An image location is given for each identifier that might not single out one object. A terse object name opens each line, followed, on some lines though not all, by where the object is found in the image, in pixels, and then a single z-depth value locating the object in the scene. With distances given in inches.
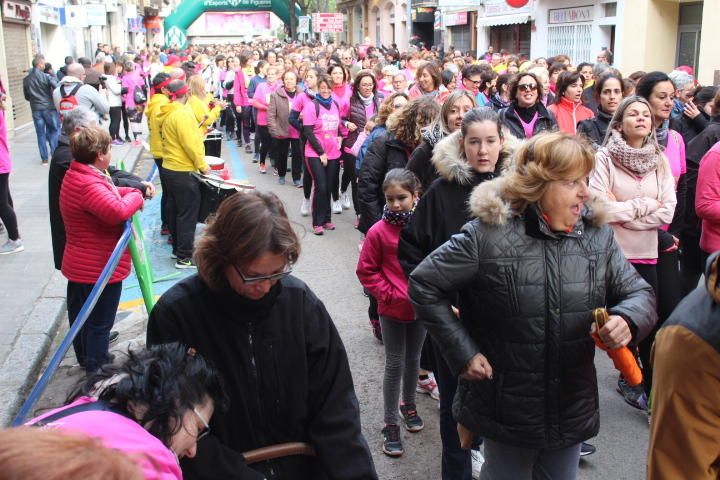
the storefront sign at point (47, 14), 995.3
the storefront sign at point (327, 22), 1497.3
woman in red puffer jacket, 197.2
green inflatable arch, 2203.5
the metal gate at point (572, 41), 900.0
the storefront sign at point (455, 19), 1338.6
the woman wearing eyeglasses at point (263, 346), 94.5
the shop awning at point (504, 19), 1048.8
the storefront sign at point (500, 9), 1051.9
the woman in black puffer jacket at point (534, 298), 115.0
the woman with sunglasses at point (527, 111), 260.7
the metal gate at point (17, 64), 822.5
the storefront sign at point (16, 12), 806.5
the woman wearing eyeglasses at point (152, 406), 67.3
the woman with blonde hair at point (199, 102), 395.5
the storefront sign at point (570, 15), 896.8
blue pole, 142.3
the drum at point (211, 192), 323.3
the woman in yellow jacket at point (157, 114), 334.3
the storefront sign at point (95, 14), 967.6
